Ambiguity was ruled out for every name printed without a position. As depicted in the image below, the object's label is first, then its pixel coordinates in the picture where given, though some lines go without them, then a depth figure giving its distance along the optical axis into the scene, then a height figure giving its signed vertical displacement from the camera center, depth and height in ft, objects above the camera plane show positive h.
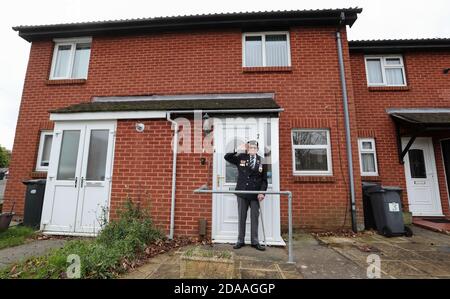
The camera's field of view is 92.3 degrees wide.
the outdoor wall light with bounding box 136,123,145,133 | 15.92 +4.14
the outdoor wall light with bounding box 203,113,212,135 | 15.48 +4.17
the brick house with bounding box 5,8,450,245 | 15.25 +5.48
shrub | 8.98 -3.27
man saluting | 13.14 +0.12
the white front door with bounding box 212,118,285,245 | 14.08 +0.81
